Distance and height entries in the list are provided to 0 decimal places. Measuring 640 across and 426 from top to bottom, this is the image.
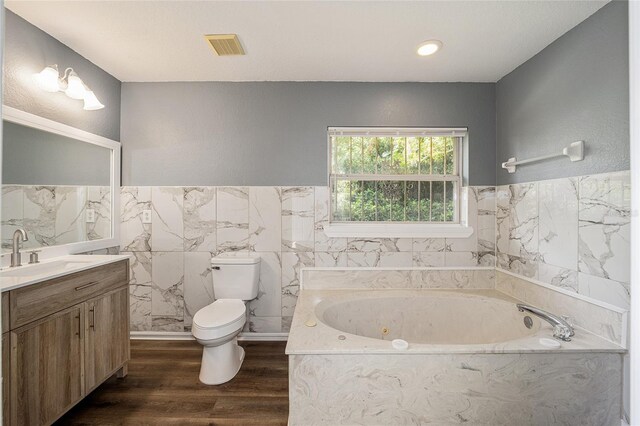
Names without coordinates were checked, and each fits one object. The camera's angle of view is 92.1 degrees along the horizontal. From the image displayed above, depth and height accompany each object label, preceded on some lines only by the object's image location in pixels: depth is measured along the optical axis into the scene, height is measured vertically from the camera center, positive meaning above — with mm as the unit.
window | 2693 +298
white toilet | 2004 -706
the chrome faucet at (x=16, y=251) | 1729 -214
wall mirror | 1838 +193
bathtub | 1522 -847
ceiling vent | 1967 +1121
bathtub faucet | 1650 -613
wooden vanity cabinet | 1428 -690
